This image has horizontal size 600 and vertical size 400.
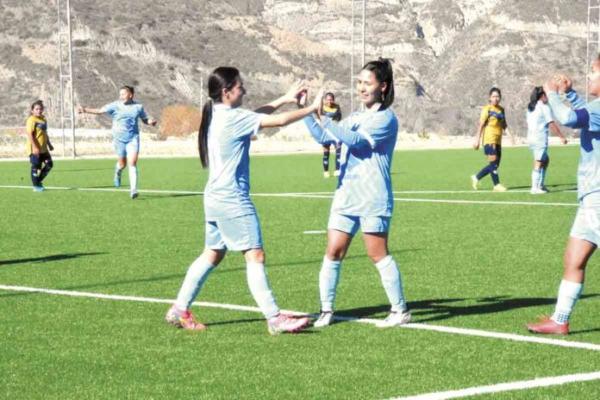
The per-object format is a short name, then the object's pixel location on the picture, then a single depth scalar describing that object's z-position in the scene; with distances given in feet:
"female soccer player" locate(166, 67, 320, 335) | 27.71
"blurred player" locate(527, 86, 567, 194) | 79.15
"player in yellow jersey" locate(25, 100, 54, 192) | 87.56
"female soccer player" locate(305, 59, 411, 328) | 28.19
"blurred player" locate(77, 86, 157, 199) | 82.12
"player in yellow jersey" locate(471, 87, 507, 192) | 83.05
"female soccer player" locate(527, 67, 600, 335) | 26.61
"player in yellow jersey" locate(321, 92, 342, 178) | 97.21
